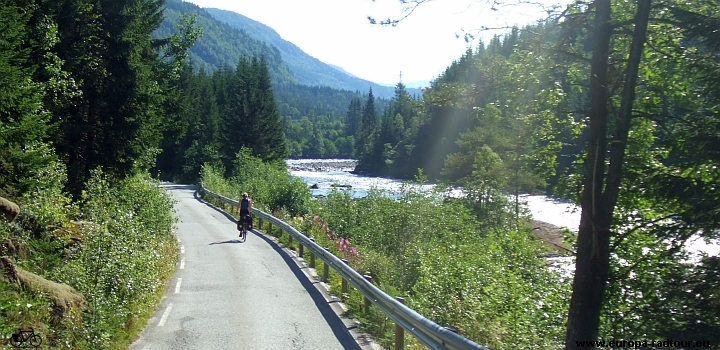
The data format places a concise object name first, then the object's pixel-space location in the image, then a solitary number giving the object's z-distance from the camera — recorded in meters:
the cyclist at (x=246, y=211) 22.36
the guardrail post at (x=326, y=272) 14.15
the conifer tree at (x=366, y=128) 117.67
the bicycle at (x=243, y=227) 22.08
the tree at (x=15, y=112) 10.59
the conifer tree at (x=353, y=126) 196.95
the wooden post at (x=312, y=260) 16.11
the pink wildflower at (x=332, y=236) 20.22
